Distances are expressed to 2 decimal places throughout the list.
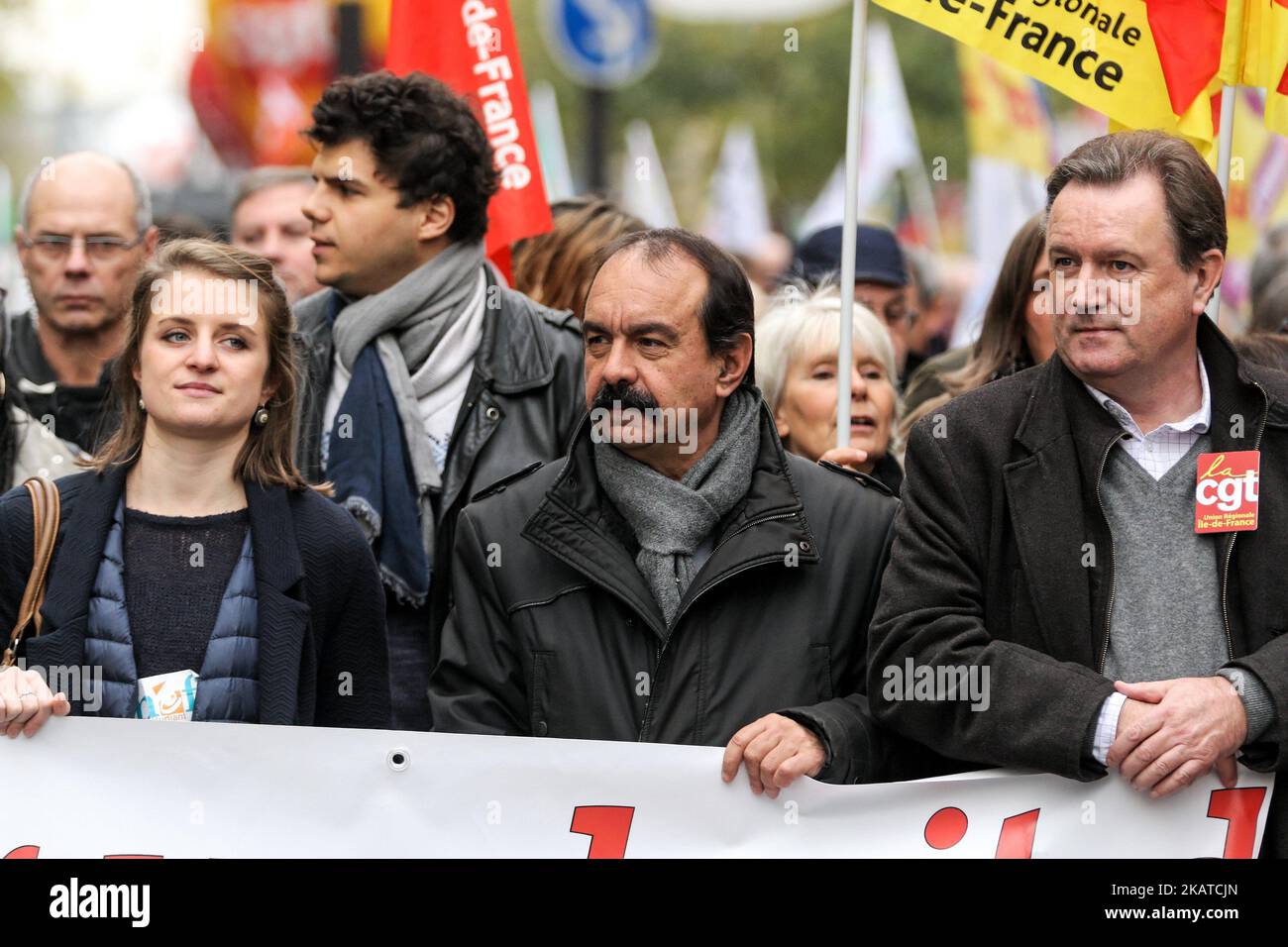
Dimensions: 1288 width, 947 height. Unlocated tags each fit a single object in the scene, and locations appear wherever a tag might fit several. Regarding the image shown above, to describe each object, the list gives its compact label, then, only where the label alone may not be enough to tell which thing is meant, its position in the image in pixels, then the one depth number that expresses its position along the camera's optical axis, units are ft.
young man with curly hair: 18.80
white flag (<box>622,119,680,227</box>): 38.19
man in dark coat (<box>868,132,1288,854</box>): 12.89
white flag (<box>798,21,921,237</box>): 42.32
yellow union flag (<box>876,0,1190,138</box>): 17.89
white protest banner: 13.57
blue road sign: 56.29
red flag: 23.45
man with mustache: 14.06
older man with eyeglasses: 21.43
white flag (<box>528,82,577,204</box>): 37.65
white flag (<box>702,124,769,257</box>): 51.67
